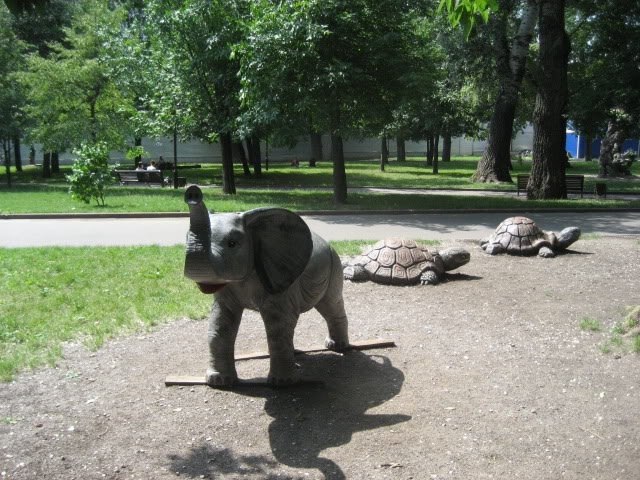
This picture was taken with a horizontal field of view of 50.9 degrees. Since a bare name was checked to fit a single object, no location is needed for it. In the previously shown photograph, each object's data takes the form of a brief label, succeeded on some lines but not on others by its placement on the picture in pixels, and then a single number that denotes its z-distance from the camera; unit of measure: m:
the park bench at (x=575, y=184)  23.25
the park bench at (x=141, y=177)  29.73
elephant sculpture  4.66
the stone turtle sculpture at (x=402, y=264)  9.59
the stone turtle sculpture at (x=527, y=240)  11.62
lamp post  23.64
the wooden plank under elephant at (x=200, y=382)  5.69
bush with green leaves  19.09
